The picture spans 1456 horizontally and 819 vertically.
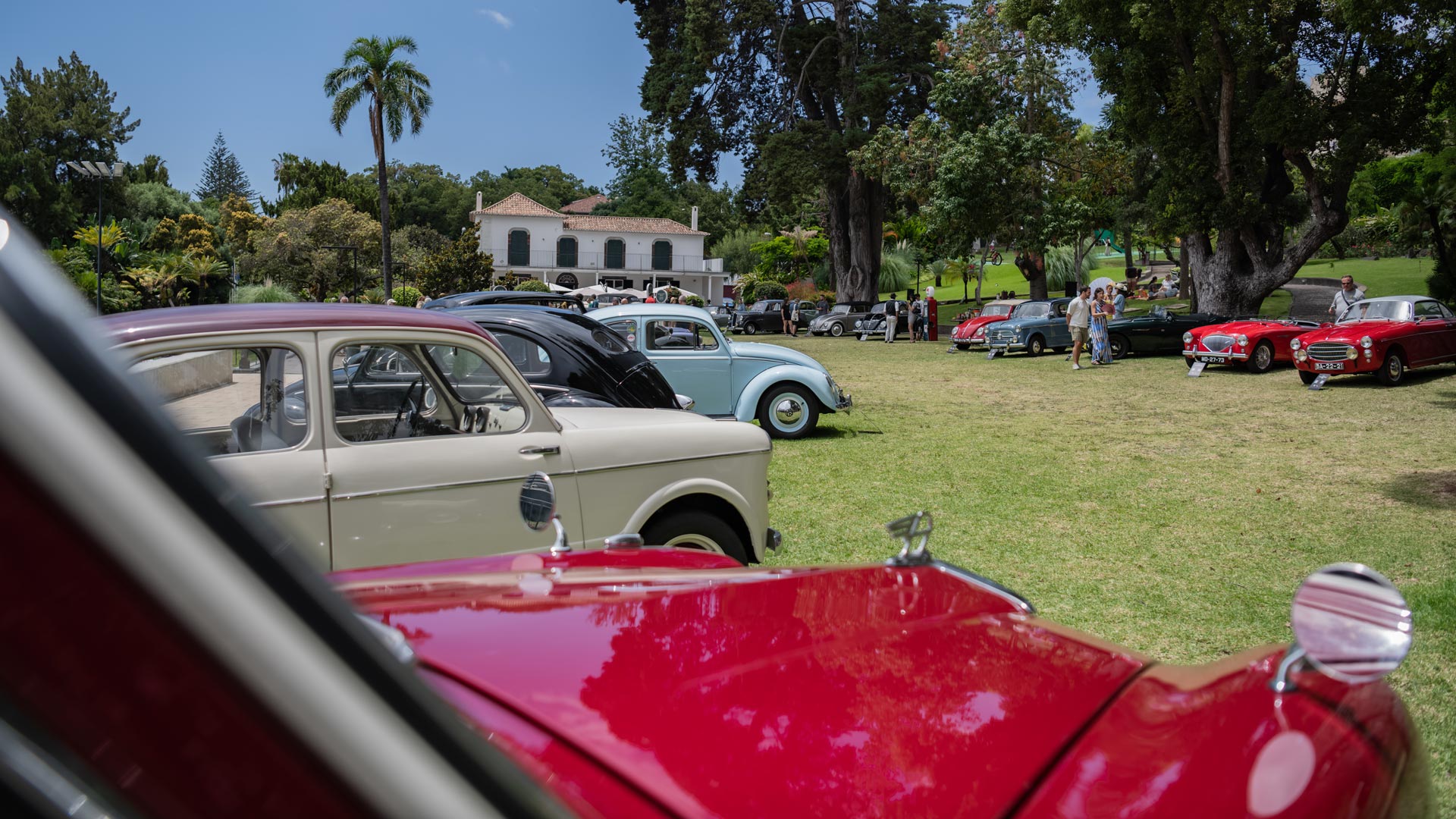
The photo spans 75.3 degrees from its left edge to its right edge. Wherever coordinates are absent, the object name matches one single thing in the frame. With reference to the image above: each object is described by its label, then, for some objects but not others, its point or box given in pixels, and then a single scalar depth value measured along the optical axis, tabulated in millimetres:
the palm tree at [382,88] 38438
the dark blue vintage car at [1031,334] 23703
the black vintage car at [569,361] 8258
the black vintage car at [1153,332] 22047
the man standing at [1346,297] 18534
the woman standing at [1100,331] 20375
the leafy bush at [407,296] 36250
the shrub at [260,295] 28750
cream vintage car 3602
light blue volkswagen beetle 11438
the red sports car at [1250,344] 17828
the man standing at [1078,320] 19781
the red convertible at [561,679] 432
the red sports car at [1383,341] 14844
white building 69375
